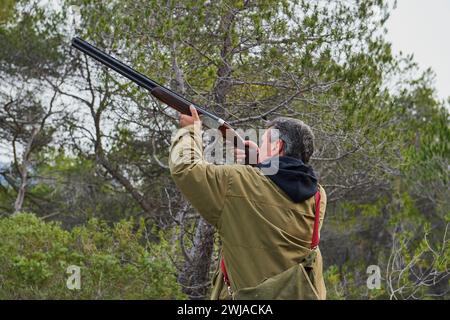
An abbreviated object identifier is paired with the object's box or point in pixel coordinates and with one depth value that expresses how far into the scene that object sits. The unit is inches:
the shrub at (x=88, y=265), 293.1
